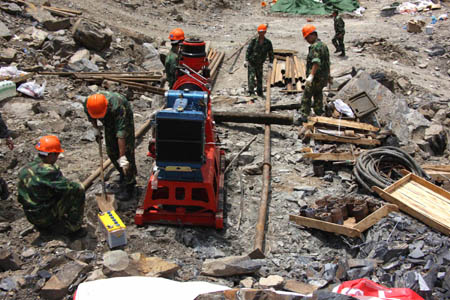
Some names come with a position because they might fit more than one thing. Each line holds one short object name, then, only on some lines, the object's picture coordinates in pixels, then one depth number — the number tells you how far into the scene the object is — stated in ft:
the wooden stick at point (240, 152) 25.20
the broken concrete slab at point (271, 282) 15.71
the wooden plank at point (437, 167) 26.13
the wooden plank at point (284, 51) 48.01
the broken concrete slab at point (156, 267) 15.65
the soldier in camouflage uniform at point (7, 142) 20.97
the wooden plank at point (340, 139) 28.17
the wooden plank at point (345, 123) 29.40
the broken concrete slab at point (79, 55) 39.04
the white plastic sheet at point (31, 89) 32.51
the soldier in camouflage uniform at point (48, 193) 16.89
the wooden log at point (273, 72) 40.45
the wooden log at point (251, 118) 30.40
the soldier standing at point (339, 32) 50.27
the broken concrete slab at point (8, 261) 15.87
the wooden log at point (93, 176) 22.14
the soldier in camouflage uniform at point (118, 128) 19.52
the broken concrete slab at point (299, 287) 15.05
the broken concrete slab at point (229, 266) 16.58
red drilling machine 18.75
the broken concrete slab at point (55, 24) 42.34
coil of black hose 22.95
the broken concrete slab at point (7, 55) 35.84
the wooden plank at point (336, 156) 26.21
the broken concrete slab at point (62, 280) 14.71
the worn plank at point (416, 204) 19.34
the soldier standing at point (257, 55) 36.37
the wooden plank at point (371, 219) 19.49
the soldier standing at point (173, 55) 29.23
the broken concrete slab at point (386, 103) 31.40
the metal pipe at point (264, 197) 19.25
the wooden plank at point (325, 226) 19.30
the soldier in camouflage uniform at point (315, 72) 30.17
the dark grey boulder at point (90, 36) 40.55
